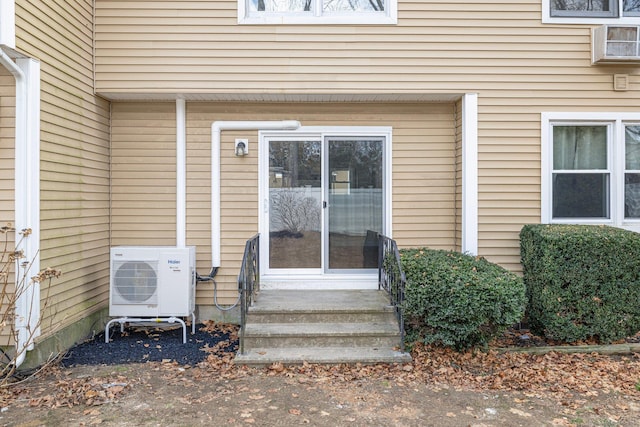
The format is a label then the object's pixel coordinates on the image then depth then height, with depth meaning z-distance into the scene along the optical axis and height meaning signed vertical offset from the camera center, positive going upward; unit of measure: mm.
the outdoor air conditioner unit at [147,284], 5133 -777
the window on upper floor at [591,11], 5457 +2463
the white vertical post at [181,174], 5645 +492
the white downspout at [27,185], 3969 +244
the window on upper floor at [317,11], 5371 +2416
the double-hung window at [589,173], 5594 +528
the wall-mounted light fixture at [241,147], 5664 +827
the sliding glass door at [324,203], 5832 +155
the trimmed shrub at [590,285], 4707 -698
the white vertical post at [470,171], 5457 +533
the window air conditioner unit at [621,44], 5266 +1975
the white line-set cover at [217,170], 5645 +545
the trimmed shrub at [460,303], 4195 -801
